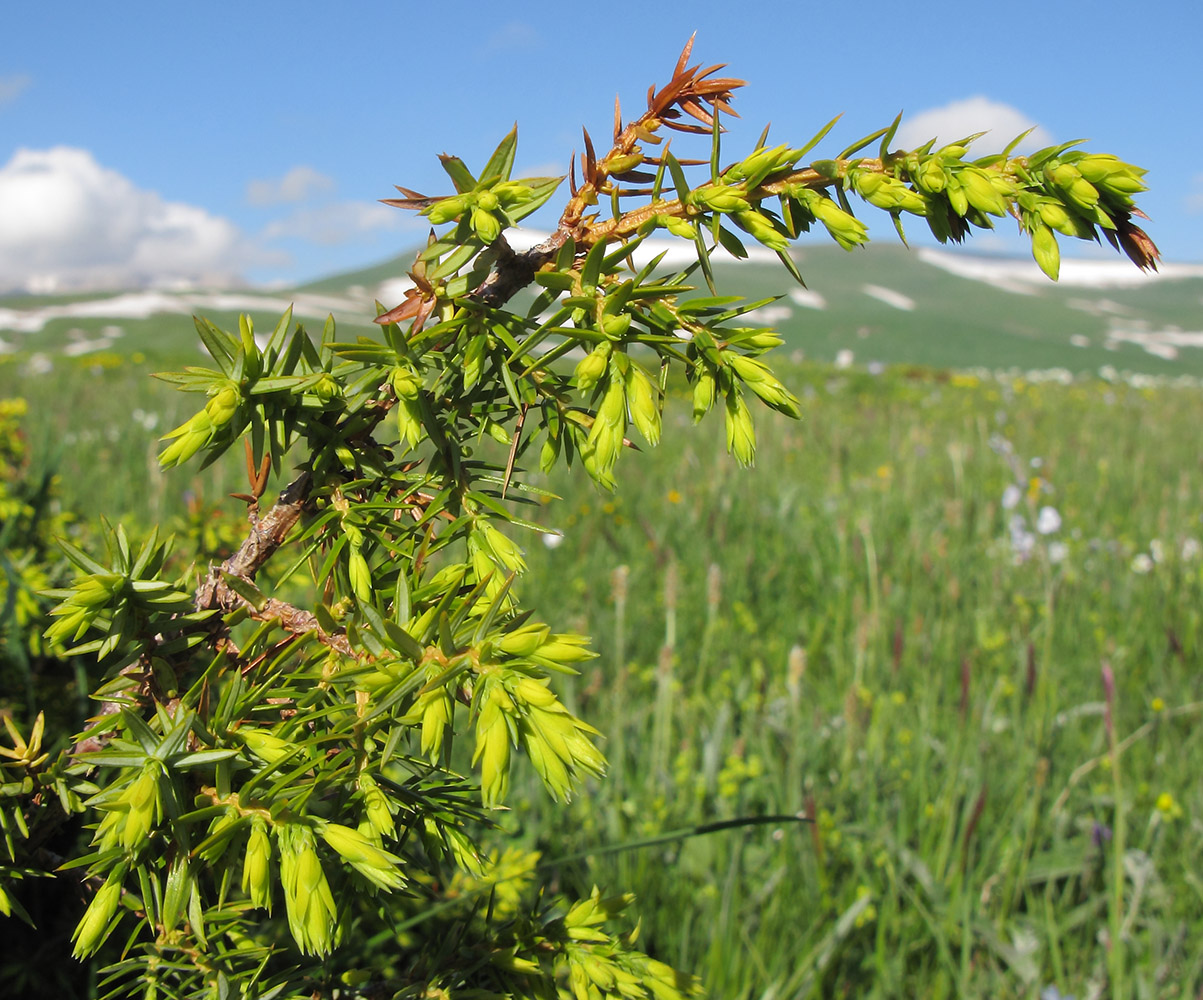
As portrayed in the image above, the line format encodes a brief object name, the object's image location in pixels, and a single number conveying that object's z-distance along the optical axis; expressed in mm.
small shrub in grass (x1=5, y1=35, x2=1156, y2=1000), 137
